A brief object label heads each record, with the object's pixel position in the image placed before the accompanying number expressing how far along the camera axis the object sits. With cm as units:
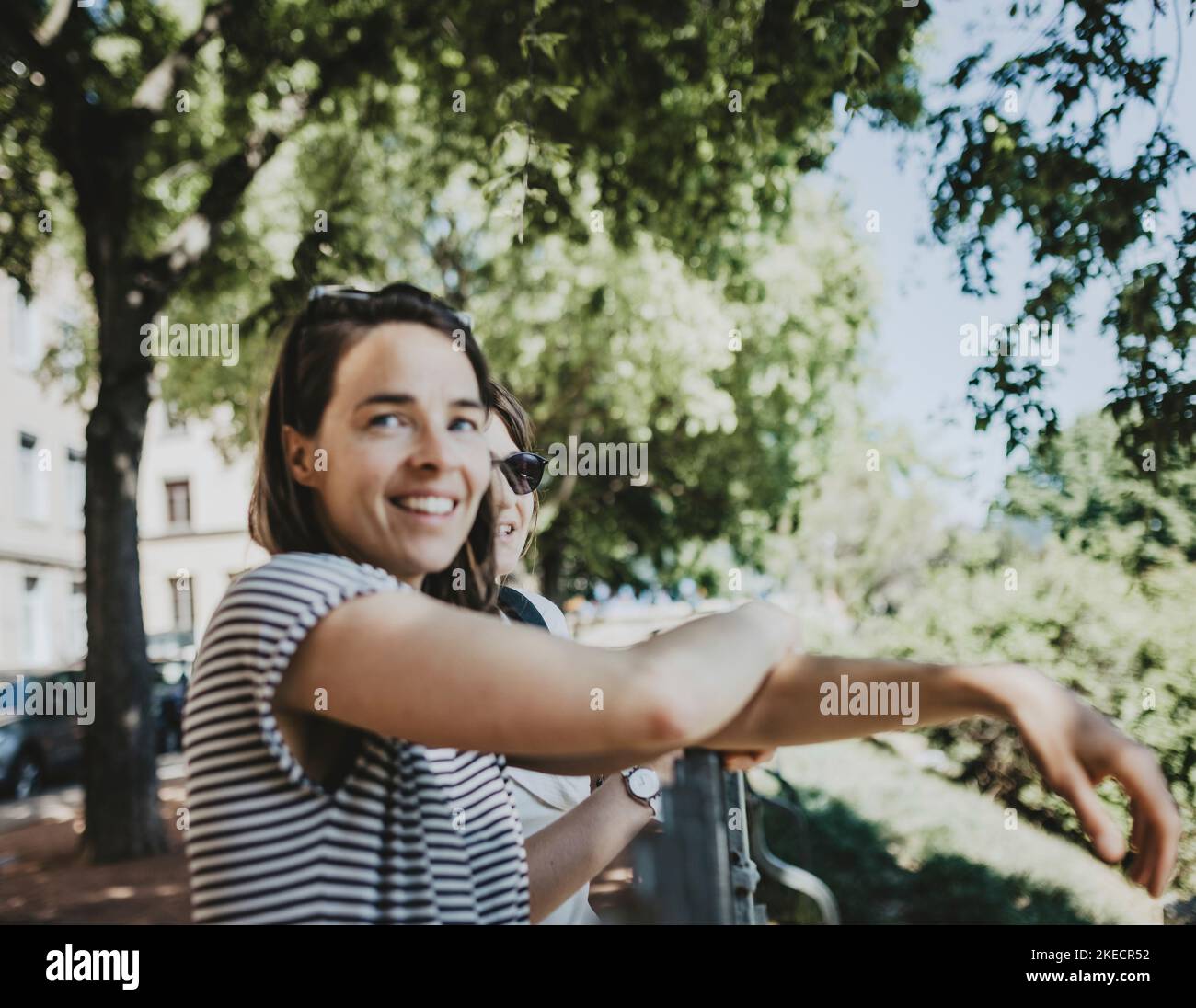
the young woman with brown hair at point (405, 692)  97
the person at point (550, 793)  157
